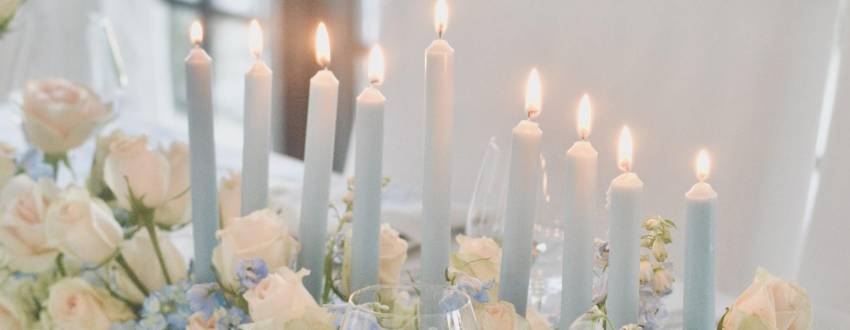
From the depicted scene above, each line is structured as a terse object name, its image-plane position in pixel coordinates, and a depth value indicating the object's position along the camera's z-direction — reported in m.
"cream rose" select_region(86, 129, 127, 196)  1.44
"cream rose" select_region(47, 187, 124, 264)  1.30
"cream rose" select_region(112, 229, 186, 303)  1.33
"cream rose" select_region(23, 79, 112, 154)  1.48
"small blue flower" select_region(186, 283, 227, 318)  1.29
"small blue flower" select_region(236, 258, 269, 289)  1.24
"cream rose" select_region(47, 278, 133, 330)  1.30
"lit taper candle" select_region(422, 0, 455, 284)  1.26
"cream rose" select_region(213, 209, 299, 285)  1.27
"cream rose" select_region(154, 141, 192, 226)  1.39
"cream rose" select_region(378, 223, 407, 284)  1.31
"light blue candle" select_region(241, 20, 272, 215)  1.36
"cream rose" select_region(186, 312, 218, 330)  1.27
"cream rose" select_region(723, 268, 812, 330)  1.15
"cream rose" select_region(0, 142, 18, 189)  1.45
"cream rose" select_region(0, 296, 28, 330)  1.34
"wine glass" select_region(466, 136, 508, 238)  1.64
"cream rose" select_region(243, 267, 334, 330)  1.17
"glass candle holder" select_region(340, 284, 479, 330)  1.06
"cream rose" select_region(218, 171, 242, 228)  1.42
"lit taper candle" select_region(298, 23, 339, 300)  1.32
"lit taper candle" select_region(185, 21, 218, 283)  1.35
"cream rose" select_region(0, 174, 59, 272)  1.34
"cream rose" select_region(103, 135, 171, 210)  1.35
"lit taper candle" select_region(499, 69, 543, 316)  1.25
